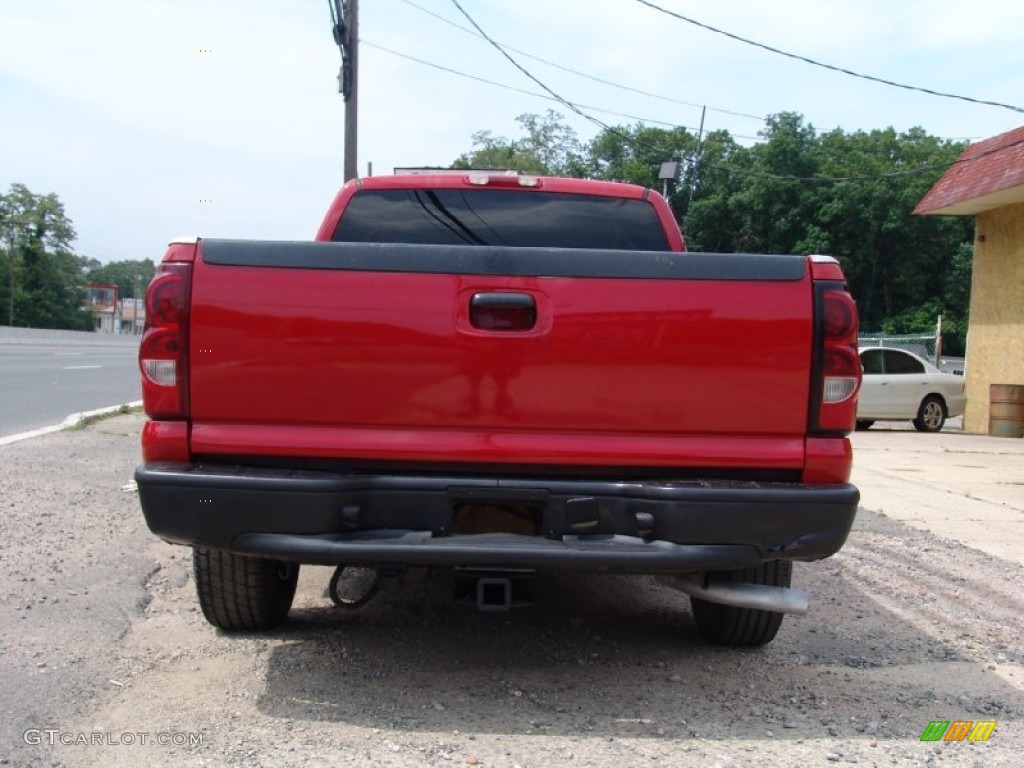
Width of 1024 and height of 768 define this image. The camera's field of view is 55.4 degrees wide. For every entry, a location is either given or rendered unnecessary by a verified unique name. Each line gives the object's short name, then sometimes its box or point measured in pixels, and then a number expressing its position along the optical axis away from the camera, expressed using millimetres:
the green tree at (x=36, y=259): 81188
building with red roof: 16531
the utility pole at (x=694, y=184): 44994
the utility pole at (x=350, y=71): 15406
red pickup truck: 3316
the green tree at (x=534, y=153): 57781
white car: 16922
